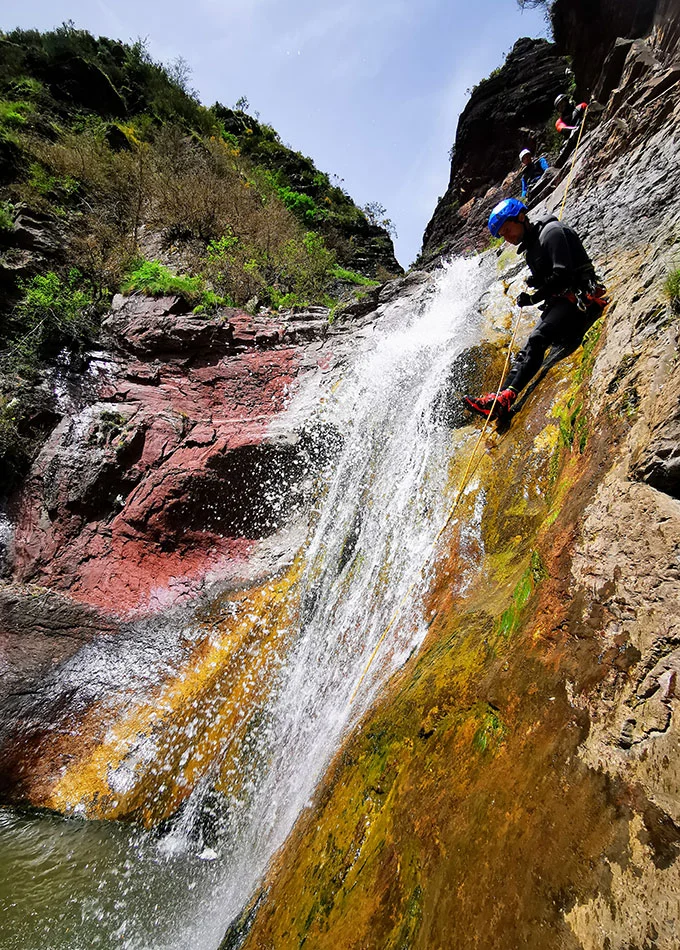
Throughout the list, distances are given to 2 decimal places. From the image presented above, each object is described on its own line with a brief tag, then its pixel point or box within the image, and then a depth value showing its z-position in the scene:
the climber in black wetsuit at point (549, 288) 4.30
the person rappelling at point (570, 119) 8.83
